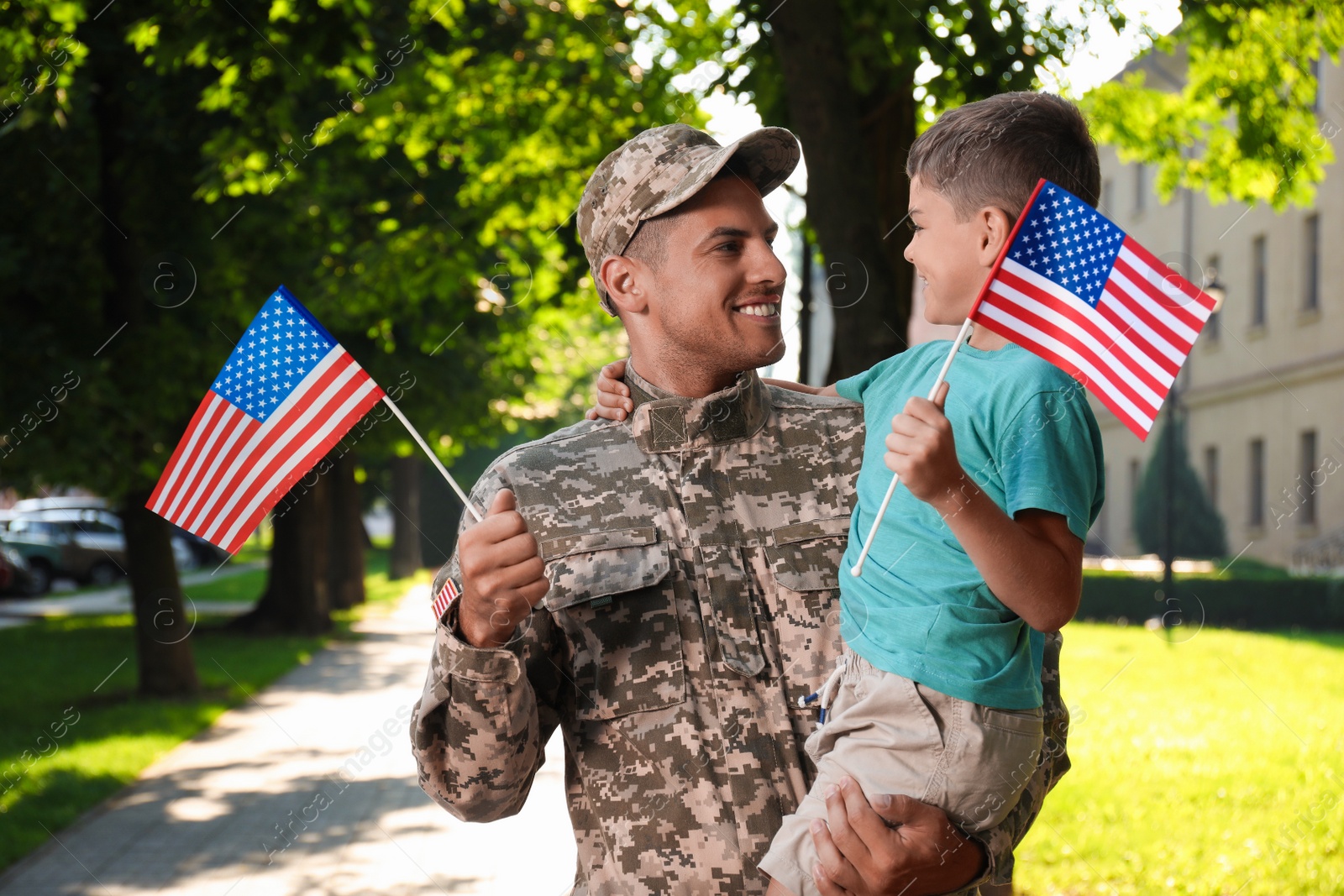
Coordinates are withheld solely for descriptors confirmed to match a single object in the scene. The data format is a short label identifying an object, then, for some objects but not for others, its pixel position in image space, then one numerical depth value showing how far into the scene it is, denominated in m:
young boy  2.12
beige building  27.78
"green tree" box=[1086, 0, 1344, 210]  9.45
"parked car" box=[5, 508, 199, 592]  35.97
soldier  2.49
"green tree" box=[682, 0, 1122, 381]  6.10
